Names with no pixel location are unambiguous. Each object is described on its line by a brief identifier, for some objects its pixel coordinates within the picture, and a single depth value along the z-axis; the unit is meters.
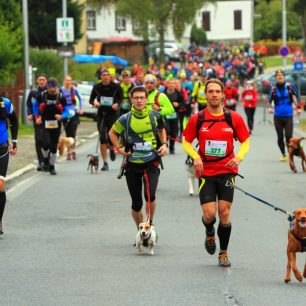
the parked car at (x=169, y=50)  88.88
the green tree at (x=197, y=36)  112.19
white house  121.69
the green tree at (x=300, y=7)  66.81
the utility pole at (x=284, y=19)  66.78
